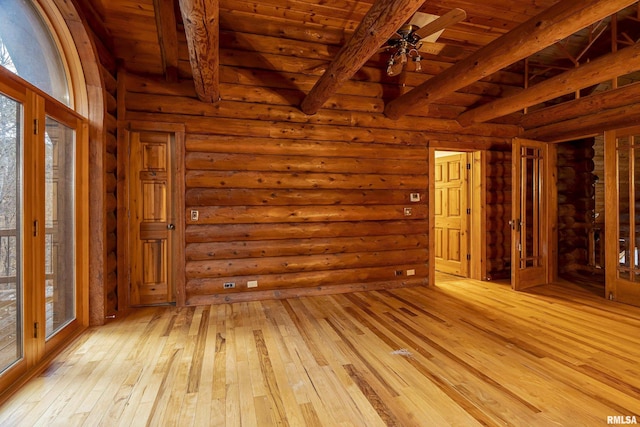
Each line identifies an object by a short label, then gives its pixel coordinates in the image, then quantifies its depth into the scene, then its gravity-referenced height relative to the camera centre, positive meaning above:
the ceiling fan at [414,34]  2.61 +1.67
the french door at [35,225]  2.12 -0.08
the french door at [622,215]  3.92 -0.05
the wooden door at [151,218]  3.80 -0.04
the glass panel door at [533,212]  4.61 -0.01
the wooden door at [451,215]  5.39 -0.05
